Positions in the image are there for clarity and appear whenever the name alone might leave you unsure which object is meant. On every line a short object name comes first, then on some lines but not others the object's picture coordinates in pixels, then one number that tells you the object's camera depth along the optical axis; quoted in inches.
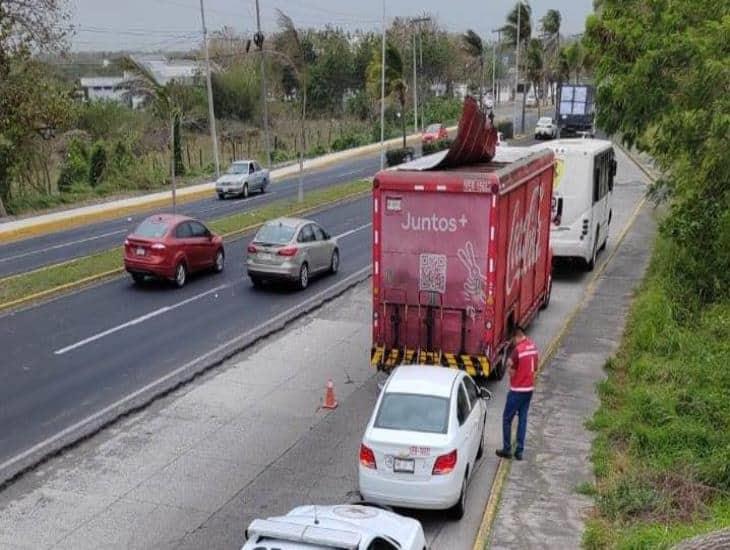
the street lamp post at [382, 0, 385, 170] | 1994.0
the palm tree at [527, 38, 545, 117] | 3656.5
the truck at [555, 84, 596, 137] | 2610.7
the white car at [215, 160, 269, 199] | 1686.8
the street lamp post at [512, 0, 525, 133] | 3149.6
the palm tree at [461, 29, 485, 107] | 3068.4
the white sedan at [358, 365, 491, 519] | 380.8
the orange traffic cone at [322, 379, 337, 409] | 546.3
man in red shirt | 460.4
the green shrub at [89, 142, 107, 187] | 1769.2
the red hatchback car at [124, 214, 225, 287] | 864.9
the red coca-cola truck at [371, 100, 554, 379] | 527.5
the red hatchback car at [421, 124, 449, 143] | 2519.6
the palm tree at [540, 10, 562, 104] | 4146.2
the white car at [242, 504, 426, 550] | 260.1
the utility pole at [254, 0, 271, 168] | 1808.3
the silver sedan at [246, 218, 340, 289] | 863.7
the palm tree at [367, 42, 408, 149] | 2095.2
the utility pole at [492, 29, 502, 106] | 3550.7
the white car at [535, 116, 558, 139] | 2829.7
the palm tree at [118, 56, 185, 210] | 1228.2
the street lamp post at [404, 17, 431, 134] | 2773.6
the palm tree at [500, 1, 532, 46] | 3436.0
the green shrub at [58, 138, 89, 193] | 1733.6
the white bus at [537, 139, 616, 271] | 888.9
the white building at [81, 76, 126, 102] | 4557.1
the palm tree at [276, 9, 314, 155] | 1499.8
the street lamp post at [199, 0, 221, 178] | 1934.1
